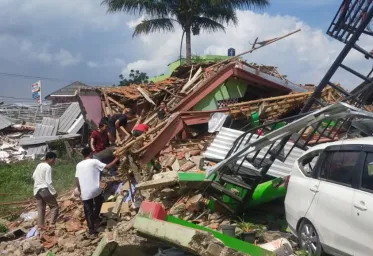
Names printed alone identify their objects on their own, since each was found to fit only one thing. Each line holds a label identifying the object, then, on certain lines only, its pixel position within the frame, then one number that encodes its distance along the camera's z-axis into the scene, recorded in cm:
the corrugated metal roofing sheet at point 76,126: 2285
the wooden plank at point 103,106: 1498
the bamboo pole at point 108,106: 1477
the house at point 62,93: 4732
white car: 488
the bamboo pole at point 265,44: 1492
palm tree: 2278
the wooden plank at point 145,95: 1421
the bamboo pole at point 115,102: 1489
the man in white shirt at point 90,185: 911
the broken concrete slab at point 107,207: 1034
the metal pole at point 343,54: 859
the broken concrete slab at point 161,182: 885
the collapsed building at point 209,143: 596
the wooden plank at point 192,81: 1423
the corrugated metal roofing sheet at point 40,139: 2218
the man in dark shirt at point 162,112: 1344
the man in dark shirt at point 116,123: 1312
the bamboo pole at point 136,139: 1066
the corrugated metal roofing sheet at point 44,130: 2270
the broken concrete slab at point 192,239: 489
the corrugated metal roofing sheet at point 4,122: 2648
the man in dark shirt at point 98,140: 1204
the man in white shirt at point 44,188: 1016
